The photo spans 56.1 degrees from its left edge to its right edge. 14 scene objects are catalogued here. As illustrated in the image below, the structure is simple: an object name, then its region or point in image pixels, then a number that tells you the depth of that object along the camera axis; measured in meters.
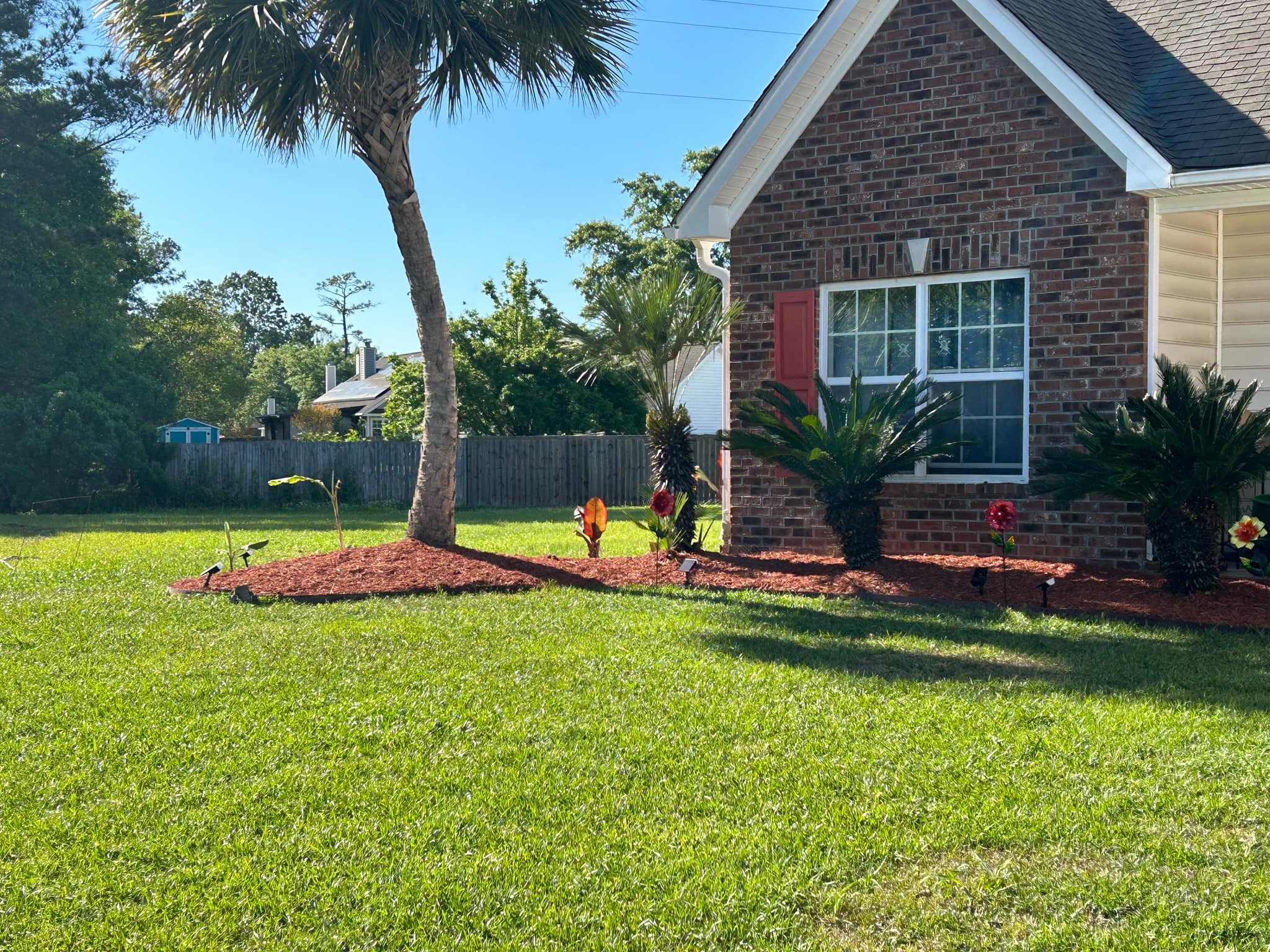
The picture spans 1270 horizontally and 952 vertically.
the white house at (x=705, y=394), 38.56
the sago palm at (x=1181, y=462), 8.38
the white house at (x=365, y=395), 52.41
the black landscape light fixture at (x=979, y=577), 9.15
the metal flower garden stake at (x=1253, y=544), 8.75
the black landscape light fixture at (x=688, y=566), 9.86
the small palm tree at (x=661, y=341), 11.15
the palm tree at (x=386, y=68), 10.58
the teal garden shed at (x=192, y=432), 47.38
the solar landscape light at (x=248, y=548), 10.76
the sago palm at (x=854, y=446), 9.85
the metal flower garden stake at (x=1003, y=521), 8.96
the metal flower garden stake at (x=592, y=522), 12.46
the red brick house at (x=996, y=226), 9.94
